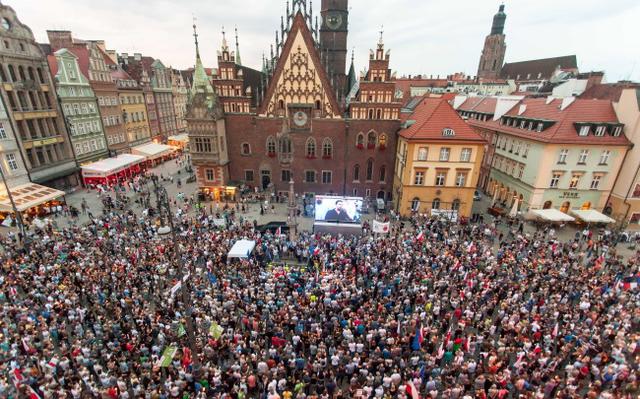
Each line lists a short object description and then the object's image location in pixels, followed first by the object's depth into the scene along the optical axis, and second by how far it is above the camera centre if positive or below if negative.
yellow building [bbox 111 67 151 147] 51.69 -3.31
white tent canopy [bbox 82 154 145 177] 41.78 -10.58
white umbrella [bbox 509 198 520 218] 32.65 -11.83
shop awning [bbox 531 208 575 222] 30.44 -11.34
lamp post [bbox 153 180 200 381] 10.92 -8.43
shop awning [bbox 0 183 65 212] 30.56 -11.11
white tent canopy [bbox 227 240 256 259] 23.05 -11.61
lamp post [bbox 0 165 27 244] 24.54 -10.93
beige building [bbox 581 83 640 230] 30.70 -7.40
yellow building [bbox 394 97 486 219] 32.44 -7.18
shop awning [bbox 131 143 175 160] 51.84 -10.37
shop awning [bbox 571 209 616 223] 30.27 -11.34
